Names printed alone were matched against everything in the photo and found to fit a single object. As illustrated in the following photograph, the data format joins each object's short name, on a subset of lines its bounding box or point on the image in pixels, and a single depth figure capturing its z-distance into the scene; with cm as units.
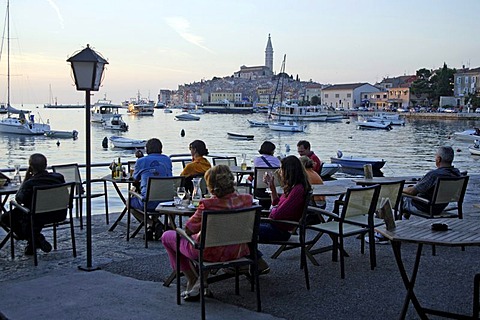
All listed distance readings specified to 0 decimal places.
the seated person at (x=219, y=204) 454
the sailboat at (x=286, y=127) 7125
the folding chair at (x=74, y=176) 821
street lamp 573
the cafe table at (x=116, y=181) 777
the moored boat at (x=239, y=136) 6091
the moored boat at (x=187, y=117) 11500
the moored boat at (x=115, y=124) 7462
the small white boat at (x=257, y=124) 8095
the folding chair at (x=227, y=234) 439
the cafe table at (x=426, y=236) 382
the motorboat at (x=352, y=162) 2842
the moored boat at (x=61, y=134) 6205
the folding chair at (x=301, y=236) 534
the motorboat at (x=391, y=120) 8650
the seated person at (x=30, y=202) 636
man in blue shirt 729
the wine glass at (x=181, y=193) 570
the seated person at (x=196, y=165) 790
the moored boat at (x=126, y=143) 4816
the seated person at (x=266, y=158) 870
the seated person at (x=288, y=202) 543
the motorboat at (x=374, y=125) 8094
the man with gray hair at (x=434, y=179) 689
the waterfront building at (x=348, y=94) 15200
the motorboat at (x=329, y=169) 2377
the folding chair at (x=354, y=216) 565
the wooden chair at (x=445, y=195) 673
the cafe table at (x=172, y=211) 531
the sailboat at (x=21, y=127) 6322
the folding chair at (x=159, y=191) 696
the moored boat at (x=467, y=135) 5224
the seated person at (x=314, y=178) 690
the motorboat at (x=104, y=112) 8444
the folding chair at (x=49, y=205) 616
